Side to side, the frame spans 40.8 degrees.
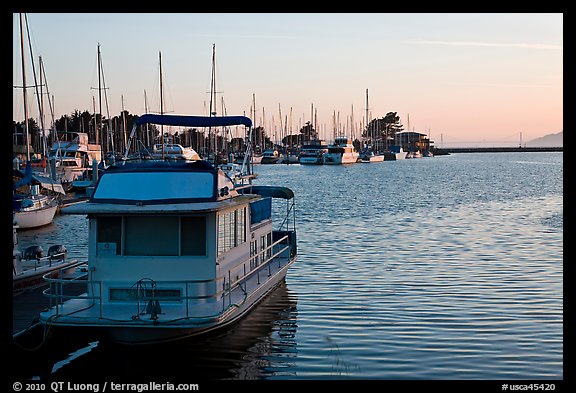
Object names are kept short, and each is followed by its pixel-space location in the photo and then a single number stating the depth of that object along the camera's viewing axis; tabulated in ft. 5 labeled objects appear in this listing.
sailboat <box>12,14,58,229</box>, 134.04
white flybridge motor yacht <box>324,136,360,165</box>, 518.78
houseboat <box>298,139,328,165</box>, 522.88
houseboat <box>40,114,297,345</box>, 50.44
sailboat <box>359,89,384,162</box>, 602.44
